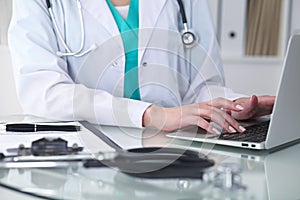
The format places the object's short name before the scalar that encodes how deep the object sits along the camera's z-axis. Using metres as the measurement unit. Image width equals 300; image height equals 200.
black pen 1.03
